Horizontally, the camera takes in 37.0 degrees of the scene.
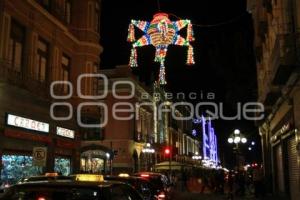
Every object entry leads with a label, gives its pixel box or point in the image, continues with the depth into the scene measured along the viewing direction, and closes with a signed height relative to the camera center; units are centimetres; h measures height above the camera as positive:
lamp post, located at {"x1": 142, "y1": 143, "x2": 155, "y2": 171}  4833 +305
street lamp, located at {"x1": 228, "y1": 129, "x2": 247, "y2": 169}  2984 +262
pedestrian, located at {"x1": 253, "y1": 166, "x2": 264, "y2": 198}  2577 -29
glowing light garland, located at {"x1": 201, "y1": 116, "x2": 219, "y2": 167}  11834 +980
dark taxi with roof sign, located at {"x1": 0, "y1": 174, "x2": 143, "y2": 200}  609 -18
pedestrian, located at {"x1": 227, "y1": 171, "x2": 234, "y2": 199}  2519 -57
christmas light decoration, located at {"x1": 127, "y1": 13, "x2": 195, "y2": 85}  2406 +782
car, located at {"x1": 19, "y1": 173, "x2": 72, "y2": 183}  1149 -1
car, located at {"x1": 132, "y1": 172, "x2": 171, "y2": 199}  1465 -24
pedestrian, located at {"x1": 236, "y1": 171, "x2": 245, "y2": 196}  2941 -46
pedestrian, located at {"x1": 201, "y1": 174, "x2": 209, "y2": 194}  3347 -45
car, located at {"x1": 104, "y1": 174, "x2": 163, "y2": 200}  1272 -19
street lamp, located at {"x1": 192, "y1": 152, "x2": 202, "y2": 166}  9828 +436
